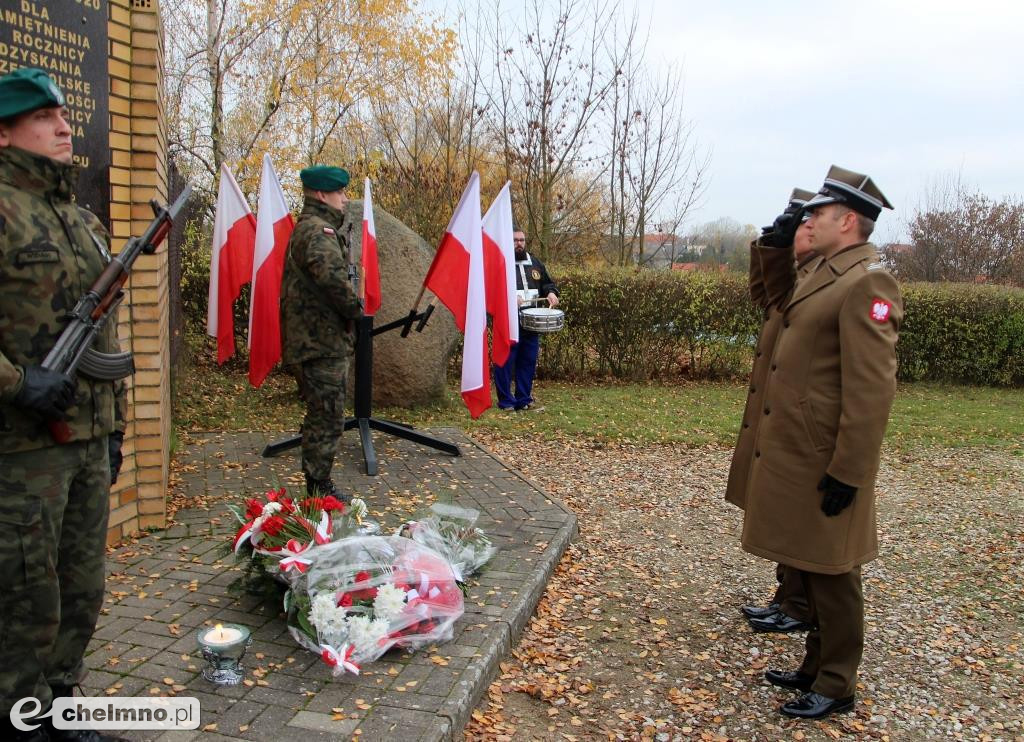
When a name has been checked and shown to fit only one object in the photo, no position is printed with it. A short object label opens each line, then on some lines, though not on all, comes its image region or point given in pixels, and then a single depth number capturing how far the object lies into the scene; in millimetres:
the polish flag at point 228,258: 6461
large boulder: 8961
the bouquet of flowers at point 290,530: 3654
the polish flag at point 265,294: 6098
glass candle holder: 3121
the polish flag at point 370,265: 6582
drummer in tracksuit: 10078
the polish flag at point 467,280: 6281
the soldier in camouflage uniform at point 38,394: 2410
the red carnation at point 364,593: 3560
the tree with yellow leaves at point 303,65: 18125
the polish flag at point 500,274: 6559
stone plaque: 3676
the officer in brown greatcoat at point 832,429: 3195
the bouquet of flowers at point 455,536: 4277
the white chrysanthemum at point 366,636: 3367
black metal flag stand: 6672
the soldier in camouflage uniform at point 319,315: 5270
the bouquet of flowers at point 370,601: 3387
